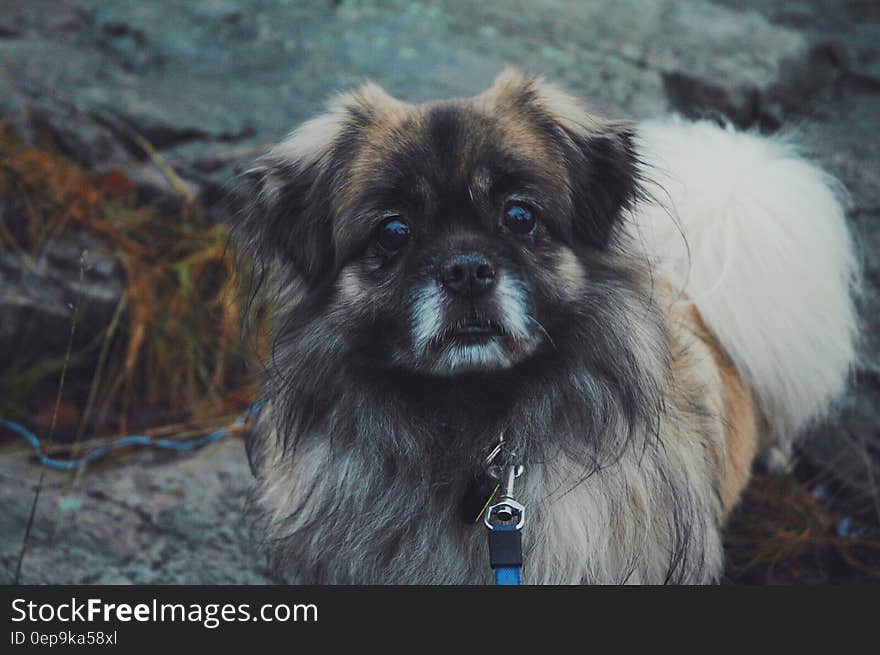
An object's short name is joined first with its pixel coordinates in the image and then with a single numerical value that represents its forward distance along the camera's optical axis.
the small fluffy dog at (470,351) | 2.21
